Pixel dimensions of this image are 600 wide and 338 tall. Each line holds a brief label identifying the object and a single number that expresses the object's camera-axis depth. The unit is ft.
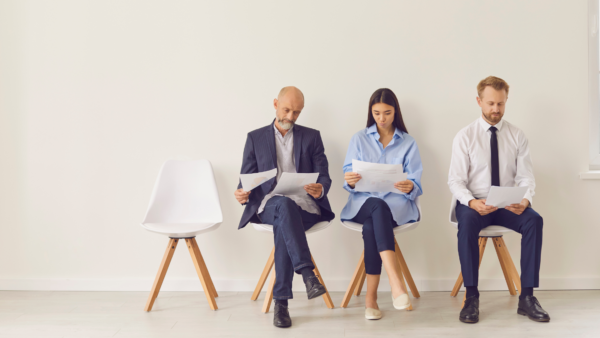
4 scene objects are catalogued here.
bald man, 6.81
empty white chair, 8.18
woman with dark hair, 6.96
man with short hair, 6.95
